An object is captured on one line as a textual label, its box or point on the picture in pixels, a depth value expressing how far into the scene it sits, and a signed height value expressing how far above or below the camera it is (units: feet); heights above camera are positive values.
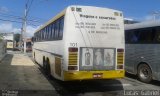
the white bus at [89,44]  16.77 +0.21
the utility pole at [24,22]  68.08 +11.91
